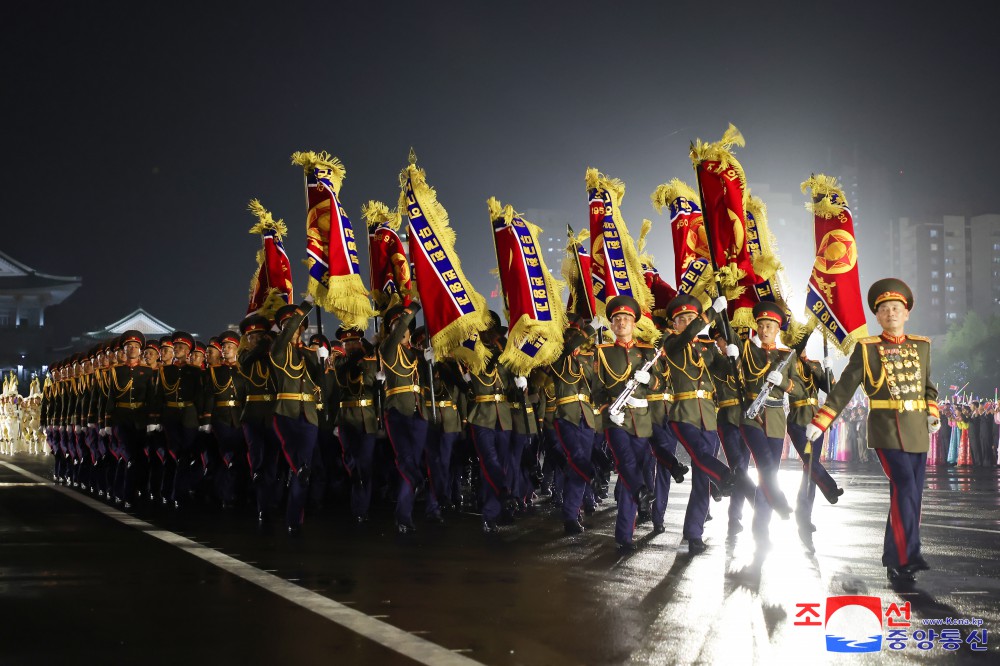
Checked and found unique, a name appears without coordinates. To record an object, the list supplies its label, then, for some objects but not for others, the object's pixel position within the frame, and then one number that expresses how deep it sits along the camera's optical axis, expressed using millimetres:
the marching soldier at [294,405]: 10961
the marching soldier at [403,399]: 11188
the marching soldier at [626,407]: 9406
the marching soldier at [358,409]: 12922
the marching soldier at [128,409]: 15156
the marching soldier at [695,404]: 9359
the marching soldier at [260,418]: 11781
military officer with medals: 7629
